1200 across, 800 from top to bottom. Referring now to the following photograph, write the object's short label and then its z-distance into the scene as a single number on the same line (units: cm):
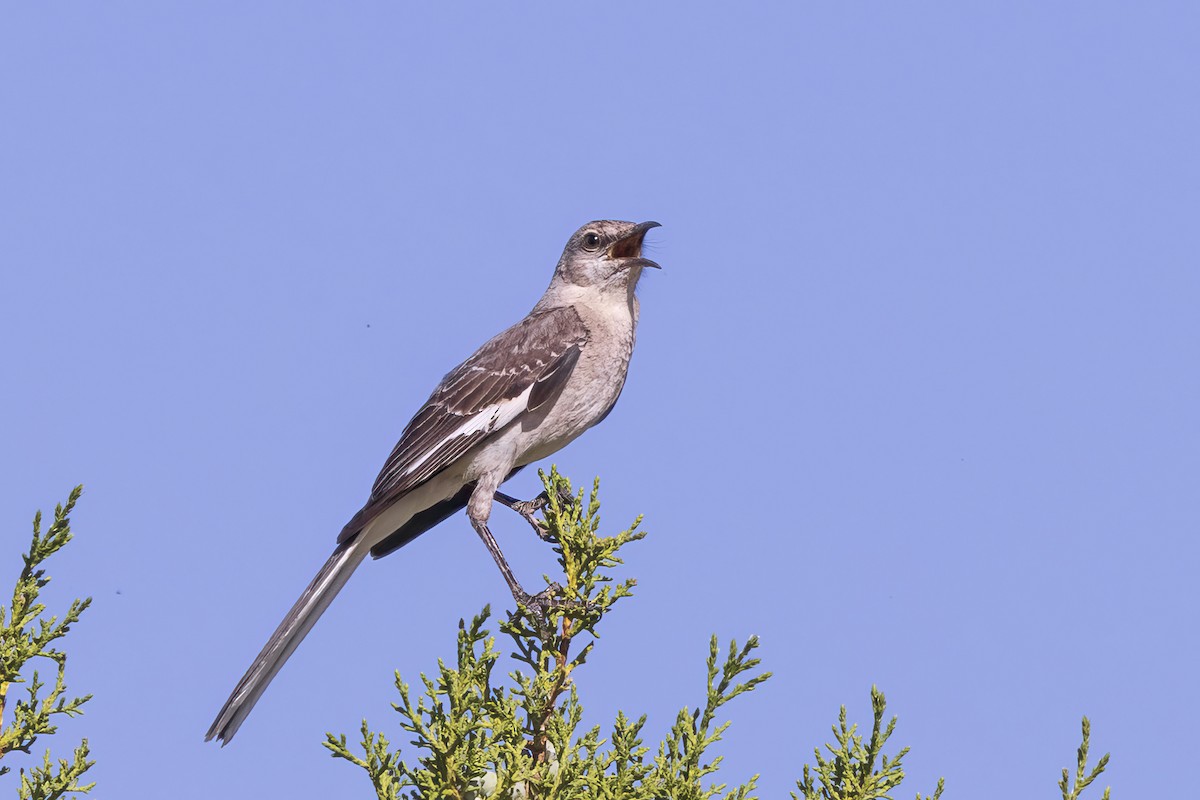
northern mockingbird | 1246
